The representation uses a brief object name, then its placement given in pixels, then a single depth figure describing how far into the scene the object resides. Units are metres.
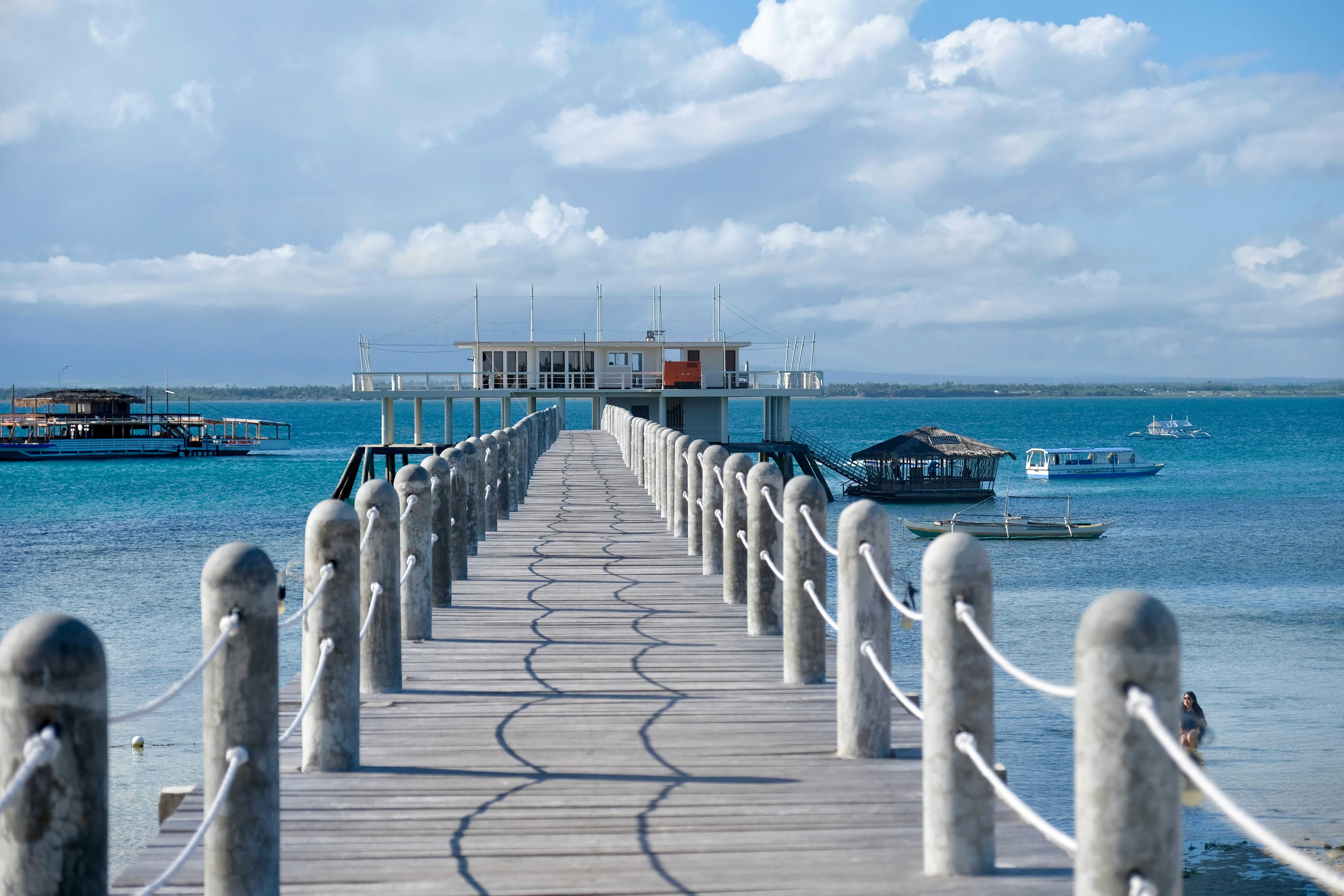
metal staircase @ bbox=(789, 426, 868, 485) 70.94
